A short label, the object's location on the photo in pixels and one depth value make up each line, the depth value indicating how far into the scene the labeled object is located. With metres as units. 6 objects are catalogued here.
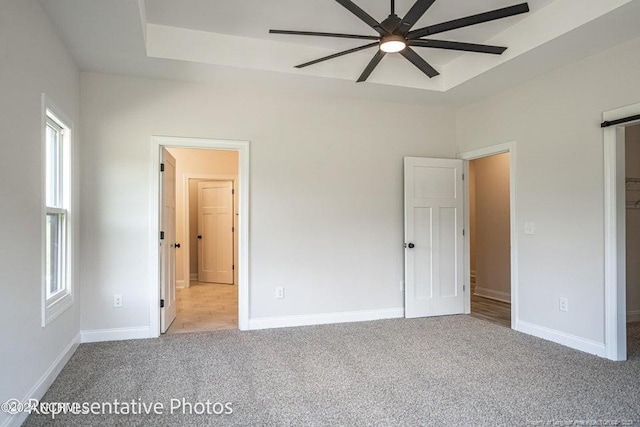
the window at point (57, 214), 2.83
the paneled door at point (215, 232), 7.05
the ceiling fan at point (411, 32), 2.16
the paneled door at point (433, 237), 4.45
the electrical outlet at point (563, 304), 3.49
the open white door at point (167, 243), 3.83
